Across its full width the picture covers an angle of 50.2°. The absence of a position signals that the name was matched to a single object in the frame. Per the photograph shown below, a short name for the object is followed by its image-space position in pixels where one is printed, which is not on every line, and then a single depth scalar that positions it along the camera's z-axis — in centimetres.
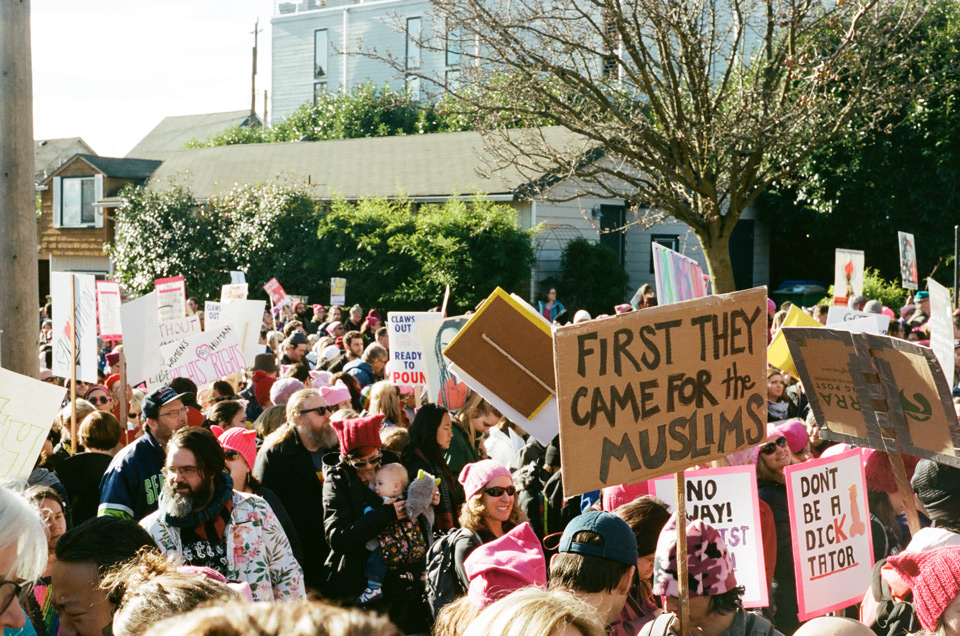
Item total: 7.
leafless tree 1532
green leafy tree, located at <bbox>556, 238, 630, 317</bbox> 2438
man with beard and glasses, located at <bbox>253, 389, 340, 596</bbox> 595
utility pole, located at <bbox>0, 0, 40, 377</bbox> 629
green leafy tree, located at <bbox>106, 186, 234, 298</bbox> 2894
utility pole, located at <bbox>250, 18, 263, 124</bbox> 5928
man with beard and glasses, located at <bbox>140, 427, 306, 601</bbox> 418
